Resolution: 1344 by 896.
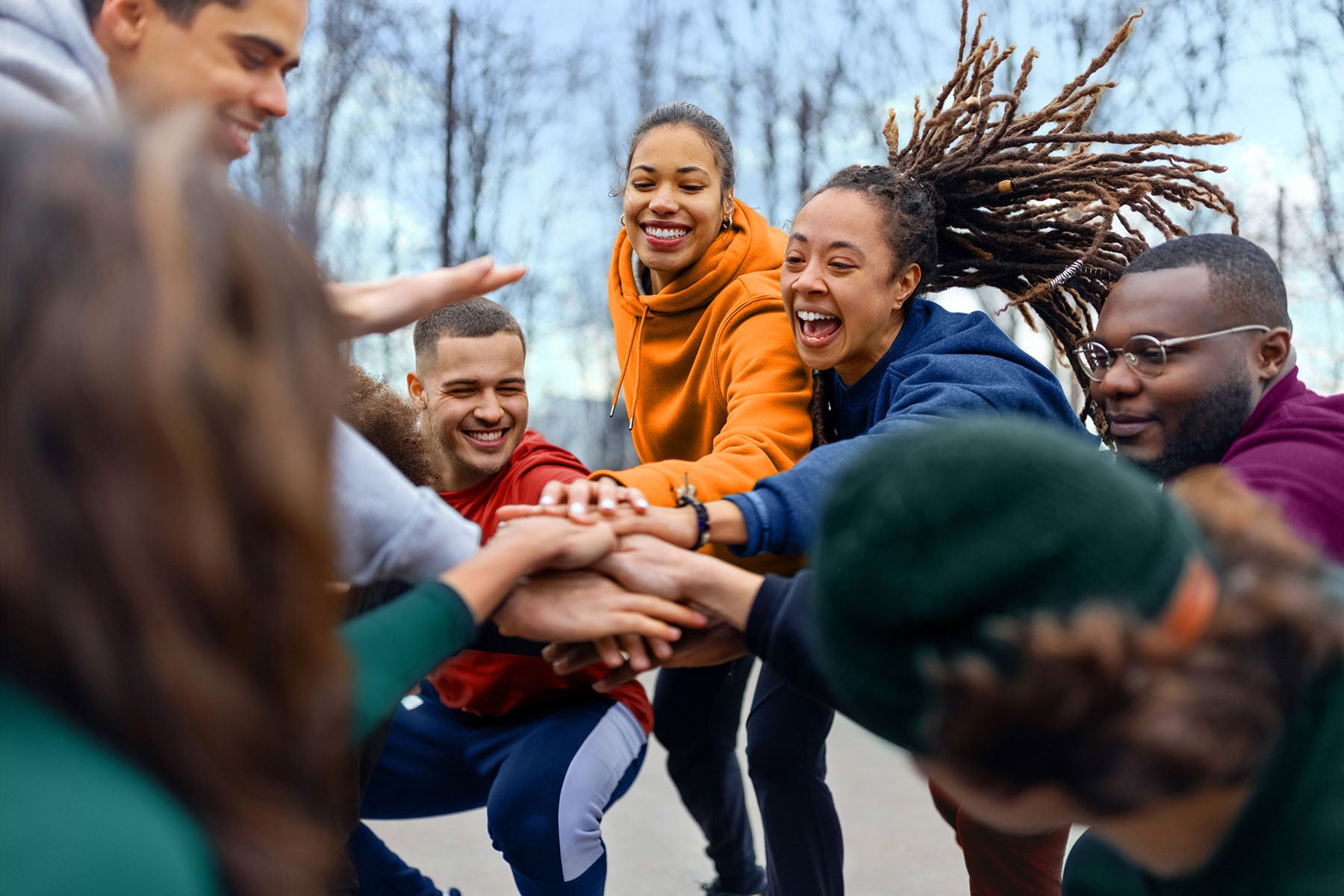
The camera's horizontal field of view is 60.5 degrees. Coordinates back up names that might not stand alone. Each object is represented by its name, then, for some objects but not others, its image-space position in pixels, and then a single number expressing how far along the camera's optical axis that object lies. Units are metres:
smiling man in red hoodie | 2.42
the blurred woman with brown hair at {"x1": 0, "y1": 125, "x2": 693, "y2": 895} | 0.83
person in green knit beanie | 1.03
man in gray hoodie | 1.63
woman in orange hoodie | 2.45
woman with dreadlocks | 2.45
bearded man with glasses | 2.25
